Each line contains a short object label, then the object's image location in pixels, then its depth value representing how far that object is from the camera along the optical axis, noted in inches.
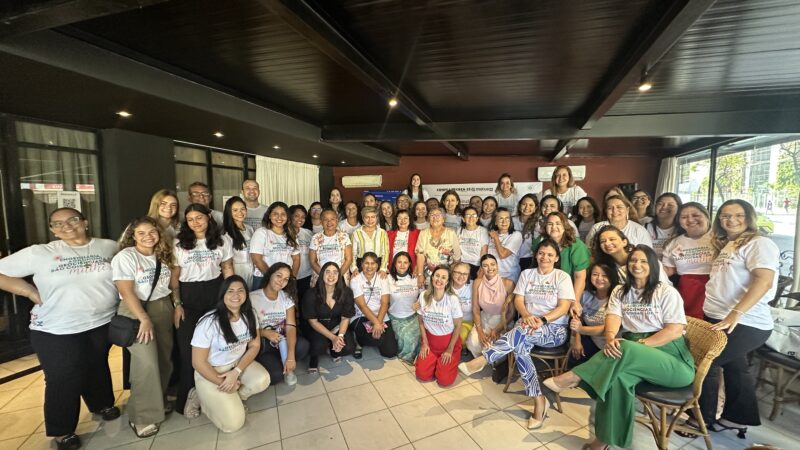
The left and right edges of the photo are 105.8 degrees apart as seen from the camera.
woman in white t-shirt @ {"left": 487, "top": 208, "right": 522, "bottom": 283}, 129.6
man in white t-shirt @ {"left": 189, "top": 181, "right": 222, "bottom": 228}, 121.4
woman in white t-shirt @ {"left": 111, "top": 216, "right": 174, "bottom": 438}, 84.7
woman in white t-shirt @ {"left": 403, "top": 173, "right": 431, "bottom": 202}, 195.5
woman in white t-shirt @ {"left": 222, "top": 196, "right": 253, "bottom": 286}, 119.3
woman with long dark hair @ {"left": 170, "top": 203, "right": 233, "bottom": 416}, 96.4
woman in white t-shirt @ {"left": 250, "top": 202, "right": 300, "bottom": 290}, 120.3
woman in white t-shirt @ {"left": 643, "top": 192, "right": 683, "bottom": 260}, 120.8
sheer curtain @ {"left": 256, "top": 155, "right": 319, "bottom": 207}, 279.7
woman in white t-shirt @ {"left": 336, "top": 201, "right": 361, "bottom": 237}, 160.2
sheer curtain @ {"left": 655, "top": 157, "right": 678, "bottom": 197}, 269.3
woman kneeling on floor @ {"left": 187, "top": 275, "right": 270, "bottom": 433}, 88.7
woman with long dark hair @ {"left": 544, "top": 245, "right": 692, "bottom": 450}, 77.2
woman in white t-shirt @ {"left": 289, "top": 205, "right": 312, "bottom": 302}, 137.6
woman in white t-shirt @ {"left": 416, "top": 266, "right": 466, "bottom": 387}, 114.9
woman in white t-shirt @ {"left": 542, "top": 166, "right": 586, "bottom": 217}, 142.0
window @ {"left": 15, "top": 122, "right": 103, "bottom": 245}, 132.9
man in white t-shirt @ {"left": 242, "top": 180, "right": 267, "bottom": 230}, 137.0
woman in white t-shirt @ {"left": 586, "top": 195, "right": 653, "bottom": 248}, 110.3
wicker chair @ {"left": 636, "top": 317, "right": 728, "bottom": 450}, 74.7
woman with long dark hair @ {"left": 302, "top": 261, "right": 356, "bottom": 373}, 124.0
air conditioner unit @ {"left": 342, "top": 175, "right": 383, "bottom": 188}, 342.3
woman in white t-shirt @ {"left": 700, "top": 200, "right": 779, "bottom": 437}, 81.2
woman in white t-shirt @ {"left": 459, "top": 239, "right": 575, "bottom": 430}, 99.3
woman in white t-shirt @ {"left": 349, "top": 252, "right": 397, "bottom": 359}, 129.9
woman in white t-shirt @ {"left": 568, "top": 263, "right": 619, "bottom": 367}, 99.3
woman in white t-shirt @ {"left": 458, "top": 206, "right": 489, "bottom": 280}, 134.7
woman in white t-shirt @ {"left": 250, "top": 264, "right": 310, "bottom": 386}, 110.0
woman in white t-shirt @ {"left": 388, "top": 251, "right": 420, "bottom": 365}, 131.5
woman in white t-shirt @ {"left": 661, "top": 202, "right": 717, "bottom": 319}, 99.3
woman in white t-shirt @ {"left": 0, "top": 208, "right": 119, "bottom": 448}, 78.7
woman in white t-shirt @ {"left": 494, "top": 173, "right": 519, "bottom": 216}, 159.9
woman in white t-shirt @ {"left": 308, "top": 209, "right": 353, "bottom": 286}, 134.5
